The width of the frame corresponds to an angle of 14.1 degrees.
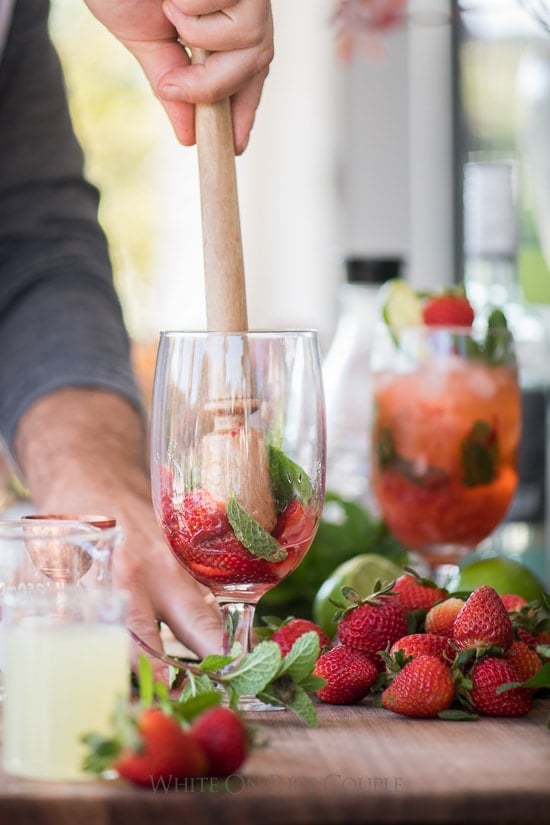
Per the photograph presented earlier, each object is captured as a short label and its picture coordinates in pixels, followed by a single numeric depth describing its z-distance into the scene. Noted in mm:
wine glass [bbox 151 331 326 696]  1041
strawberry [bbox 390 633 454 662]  1051
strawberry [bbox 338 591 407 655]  1076
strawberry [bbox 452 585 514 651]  1052
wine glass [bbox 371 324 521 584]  1459
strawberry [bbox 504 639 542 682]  1058
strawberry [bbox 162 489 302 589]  1044
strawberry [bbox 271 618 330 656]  1106
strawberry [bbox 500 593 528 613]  1167
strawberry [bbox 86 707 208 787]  874
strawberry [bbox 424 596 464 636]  1095
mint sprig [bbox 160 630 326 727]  994
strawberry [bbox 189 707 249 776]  894
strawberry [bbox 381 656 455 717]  1025
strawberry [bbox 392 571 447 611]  1122
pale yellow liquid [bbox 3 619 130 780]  898
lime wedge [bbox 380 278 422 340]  1494
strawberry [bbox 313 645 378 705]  1053
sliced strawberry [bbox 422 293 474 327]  1479
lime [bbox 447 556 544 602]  1308
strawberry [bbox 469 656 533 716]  1030
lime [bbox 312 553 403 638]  1310
